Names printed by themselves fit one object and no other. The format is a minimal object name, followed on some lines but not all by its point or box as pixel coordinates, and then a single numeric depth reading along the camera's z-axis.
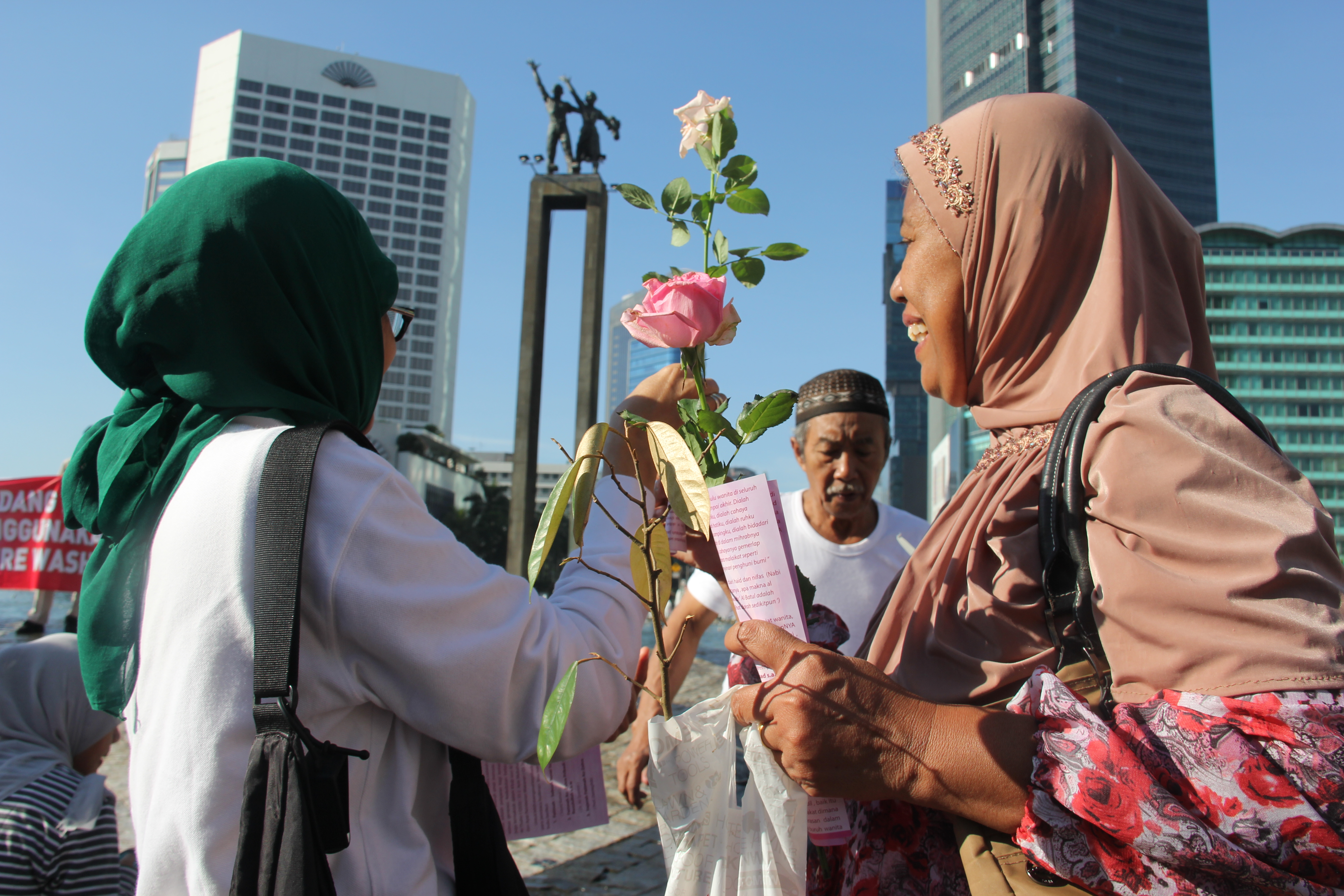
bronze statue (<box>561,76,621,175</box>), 11.77
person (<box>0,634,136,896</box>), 2.62
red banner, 4.51
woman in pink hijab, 0.91
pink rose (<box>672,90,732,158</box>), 1.33
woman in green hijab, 1.10
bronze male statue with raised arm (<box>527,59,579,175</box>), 11.85
